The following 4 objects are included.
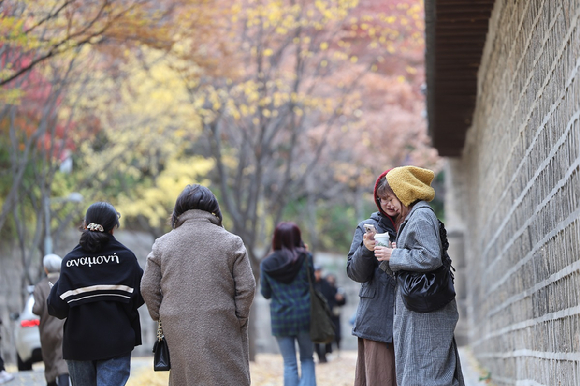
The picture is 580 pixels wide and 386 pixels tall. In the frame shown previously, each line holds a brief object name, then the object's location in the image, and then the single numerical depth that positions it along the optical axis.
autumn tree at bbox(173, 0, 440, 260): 29.25
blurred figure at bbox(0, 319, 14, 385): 20.59
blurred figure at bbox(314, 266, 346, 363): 32.39
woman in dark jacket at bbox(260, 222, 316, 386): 15.22
